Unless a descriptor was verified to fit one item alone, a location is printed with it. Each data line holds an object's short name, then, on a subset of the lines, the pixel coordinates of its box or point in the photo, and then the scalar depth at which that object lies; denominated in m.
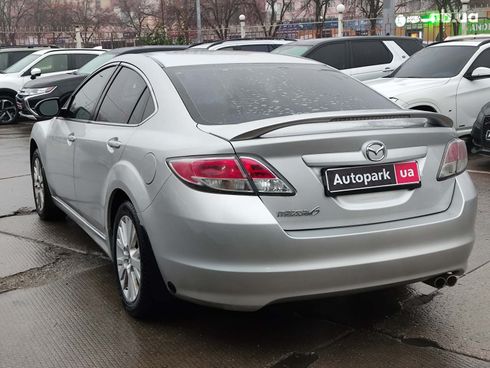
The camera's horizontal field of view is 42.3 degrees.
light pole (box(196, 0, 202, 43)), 36.25
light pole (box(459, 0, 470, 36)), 25.71
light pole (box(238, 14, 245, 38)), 29.92
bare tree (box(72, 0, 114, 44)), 49.25
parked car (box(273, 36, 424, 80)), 11.72
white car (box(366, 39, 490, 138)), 8.88
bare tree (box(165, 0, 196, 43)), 44.97
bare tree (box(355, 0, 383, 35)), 38.34
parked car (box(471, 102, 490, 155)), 7.76
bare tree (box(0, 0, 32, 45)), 49.59
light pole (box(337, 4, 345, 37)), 22.97
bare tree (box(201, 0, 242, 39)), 44.81
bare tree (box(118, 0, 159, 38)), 54.34
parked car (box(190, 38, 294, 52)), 13.77
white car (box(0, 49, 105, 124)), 15.49
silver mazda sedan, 3.01
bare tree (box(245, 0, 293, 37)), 44.06
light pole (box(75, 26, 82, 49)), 28.16
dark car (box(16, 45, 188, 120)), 13.32
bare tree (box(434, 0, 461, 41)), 33.38
